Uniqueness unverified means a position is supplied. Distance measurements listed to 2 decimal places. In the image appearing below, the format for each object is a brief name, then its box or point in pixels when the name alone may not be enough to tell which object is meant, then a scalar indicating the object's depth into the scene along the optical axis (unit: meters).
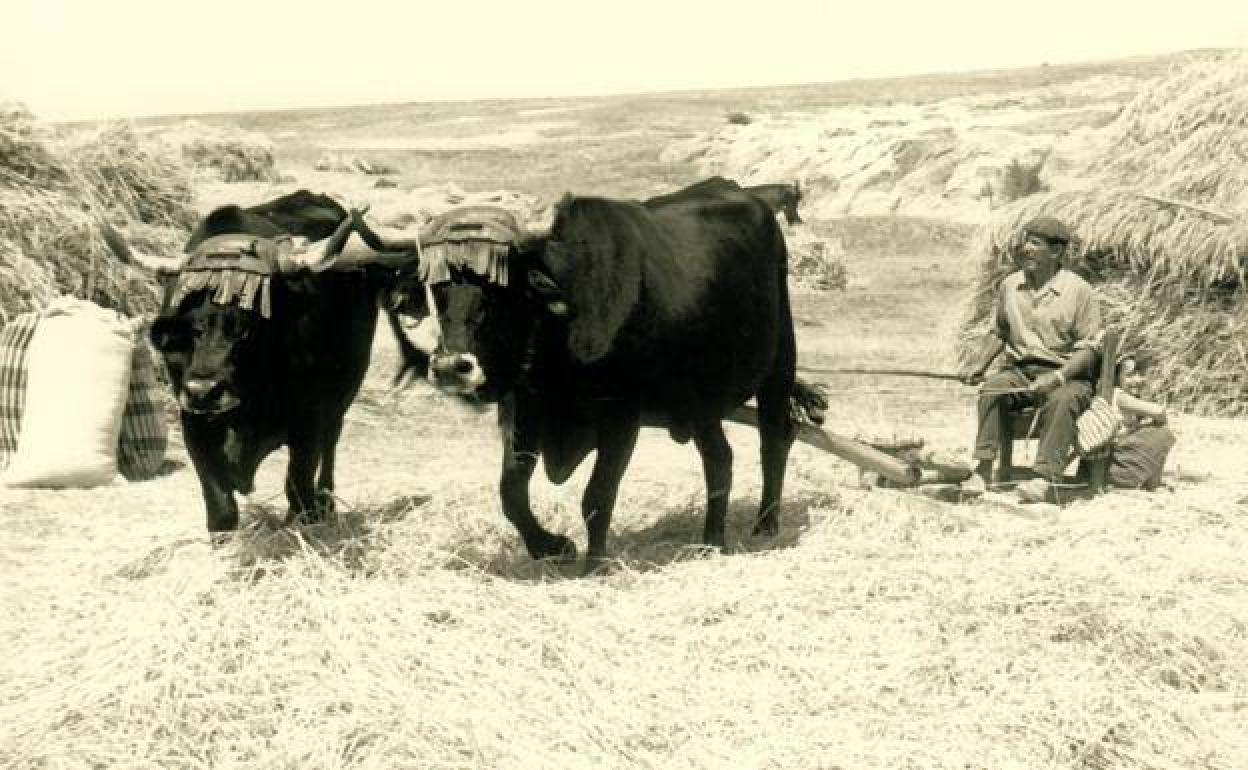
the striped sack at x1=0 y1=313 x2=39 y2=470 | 9.59
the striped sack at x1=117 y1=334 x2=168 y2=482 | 9.74
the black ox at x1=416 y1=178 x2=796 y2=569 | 6.13
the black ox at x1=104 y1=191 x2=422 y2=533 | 6.16
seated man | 8.35
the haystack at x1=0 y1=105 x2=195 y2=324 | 10.45
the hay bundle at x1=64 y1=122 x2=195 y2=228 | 11.47
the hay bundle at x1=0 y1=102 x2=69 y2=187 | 10.75
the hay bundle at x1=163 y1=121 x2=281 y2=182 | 22.28
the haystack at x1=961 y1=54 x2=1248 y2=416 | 11.32
